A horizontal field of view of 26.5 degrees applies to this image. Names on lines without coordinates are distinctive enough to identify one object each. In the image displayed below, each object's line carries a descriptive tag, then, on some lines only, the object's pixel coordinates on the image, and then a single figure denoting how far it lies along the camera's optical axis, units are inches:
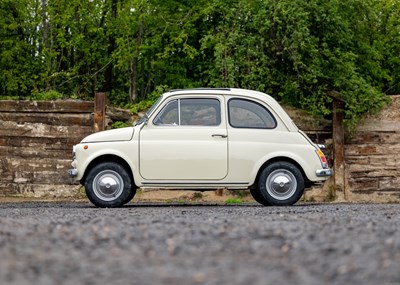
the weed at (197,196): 658.2
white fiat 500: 509.4
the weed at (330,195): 652.1
